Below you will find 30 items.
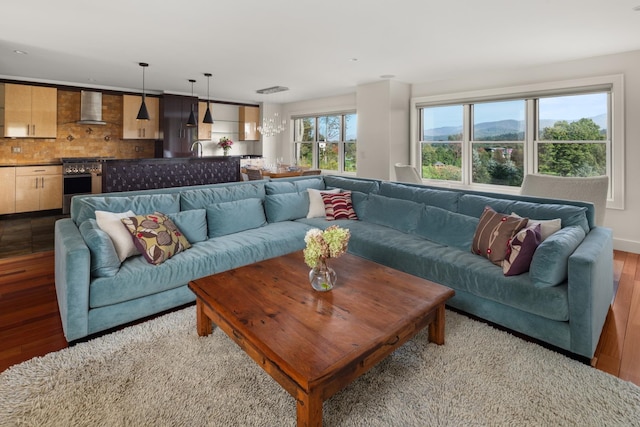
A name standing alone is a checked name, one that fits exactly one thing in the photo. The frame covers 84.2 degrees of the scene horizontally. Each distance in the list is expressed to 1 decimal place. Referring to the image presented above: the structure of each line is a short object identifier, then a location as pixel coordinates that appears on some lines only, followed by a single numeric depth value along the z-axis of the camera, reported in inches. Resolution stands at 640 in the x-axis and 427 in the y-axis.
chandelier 360.3
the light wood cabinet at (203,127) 331.0
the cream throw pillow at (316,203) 165.6
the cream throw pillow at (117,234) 104.7
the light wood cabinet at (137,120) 292.8
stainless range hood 273.3
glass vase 85.0
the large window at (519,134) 183.8
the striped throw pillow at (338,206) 161.9
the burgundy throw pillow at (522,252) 94.8
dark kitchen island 210.1
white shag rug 66.2
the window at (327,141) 317.7
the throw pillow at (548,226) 101.6
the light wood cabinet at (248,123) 366.0
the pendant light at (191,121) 276.8
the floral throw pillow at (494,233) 104.2
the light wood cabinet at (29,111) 244.7
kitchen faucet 312.3
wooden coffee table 58.7
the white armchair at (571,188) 138.6
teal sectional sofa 87.0
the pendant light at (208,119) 275.6
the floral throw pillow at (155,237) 105.7
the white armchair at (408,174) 191.0
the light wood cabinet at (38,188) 250.1
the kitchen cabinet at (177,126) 301.0
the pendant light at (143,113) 238.6
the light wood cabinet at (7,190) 242.8
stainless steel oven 261.6
